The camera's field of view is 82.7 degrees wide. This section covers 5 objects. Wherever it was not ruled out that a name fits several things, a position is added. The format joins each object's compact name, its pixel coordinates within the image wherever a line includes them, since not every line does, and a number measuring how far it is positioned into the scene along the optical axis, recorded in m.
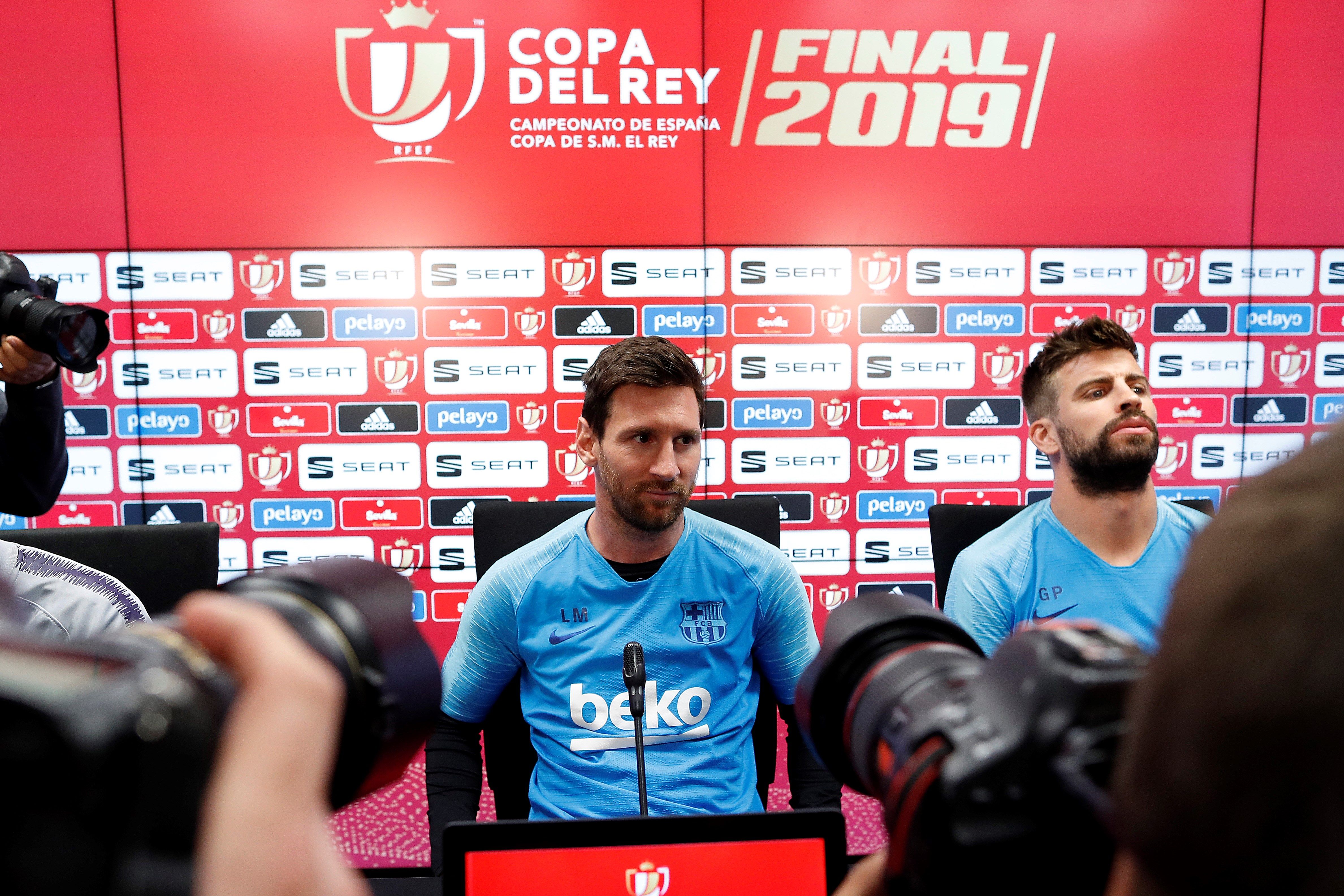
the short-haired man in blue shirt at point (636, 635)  1.39
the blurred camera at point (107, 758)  0.25
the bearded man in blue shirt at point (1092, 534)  1.66
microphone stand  1.10
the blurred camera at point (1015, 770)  0.34
